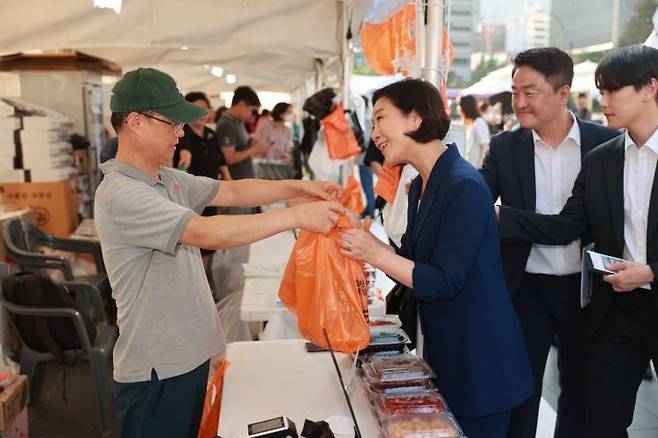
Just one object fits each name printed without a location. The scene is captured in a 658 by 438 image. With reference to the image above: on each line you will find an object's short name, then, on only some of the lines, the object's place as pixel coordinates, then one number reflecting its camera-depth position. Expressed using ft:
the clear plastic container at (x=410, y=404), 4.89
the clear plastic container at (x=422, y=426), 4.50
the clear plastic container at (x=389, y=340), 6.10
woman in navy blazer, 5.31
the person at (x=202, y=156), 15.98
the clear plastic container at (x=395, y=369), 5.35
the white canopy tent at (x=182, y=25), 10.71
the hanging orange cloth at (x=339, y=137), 15.47
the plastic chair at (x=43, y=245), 14.23
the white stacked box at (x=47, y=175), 17.85
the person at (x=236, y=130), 20.42
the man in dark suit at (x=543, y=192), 7.66
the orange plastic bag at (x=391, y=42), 10.40
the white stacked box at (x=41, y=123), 17.60
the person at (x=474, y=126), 30.78
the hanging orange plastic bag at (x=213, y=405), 5.93
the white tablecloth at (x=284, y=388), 5.30
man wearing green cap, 5.31
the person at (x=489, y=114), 42.80
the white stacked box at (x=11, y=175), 17.37
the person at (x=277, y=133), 33.04
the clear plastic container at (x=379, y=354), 5.88
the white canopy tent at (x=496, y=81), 39.37
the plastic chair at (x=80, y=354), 10.80
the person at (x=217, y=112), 32.61
